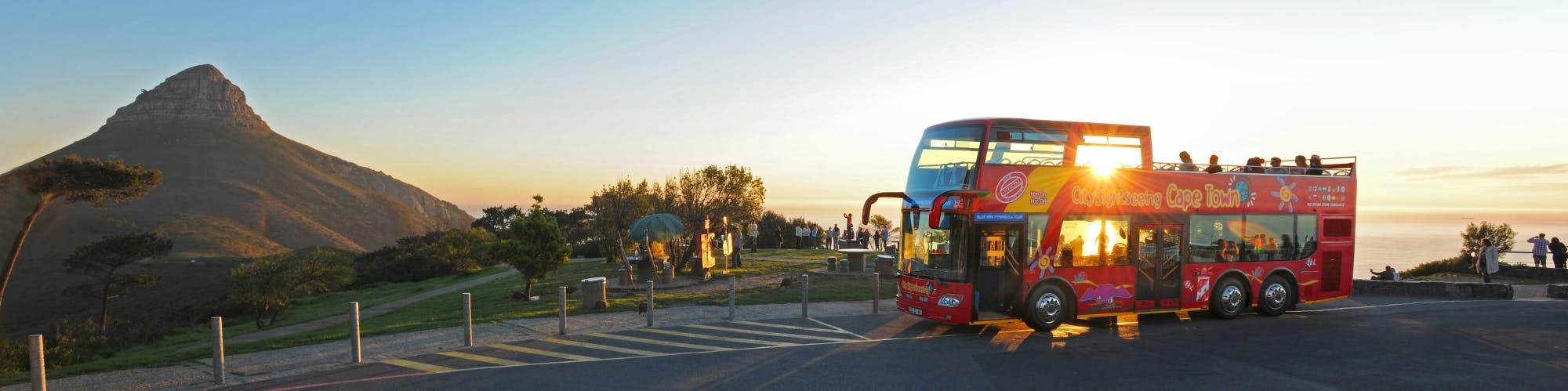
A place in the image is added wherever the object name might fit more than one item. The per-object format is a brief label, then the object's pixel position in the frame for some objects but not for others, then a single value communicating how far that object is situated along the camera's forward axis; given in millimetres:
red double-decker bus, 12359
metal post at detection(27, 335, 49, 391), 8109
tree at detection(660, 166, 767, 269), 36688
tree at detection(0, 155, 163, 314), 23250
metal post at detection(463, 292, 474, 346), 11734
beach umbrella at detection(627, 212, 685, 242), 23812
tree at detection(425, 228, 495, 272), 42656
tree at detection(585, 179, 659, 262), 34688
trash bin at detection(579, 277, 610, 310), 16628
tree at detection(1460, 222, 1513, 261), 35188
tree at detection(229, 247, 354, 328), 25422
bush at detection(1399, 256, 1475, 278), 28530
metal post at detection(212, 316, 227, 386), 9202
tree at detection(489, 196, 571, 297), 19688
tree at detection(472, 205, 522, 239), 64625
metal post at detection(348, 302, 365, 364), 10531
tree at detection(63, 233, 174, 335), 33719
